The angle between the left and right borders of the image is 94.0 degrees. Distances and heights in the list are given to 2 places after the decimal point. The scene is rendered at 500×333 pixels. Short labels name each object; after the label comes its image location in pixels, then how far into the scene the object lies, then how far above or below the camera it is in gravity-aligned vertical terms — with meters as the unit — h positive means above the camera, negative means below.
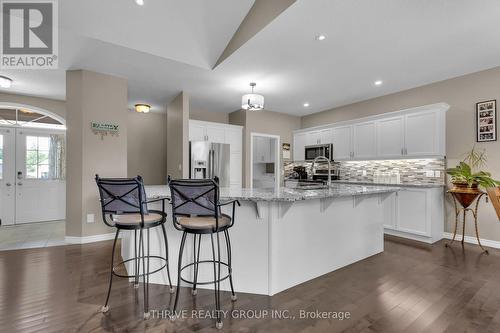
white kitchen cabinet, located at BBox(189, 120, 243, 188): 5.28 +0.70
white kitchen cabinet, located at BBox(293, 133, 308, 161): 6.45 +0.59
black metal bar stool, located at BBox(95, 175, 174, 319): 1.88 -0.31
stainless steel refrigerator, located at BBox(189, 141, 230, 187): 4.98 +0.12
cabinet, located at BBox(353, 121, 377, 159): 4.91 +0.56
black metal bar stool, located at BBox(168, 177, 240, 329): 1.72 -0.30
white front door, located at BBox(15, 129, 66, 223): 4.98 -0.32
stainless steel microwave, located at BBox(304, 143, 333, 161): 5.71 +0.38
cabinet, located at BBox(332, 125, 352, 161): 5.36 +0.56
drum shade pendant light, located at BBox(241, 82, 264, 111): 3.66 +1.02
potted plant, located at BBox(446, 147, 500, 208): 3.40 -0.19
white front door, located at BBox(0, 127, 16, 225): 4.80 -0.21
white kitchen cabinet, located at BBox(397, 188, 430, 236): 3.85 -0.78
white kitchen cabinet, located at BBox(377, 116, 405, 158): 4.47 +0.58
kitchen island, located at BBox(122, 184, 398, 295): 2.20 -0.76
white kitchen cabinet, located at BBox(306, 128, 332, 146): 5.82 +0.76
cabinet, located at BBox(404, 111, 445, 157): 3.97 +0.57
